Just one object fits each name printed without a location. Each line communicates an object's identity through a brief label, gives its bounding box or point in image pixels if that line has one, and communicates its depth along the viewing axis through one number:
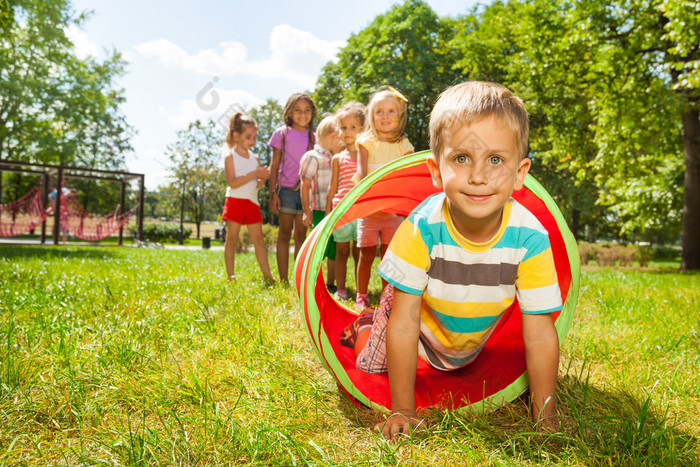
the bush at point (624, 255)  17.31
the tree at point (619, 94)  11.16
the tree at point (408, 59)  18.56
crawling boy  1.69
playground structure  17.36
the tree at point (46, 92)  20.05
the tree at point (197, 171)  35.83
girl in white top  5.05
